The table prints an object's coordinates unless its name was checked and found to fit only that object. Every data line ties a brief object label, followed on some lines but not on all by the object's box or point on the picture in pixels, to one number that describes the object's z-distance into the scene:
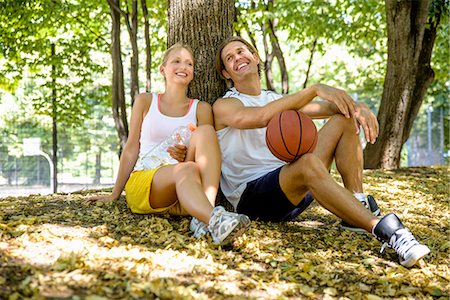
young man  3.51
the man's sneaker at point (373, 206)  4.15
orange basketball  3.55
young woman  3.30
